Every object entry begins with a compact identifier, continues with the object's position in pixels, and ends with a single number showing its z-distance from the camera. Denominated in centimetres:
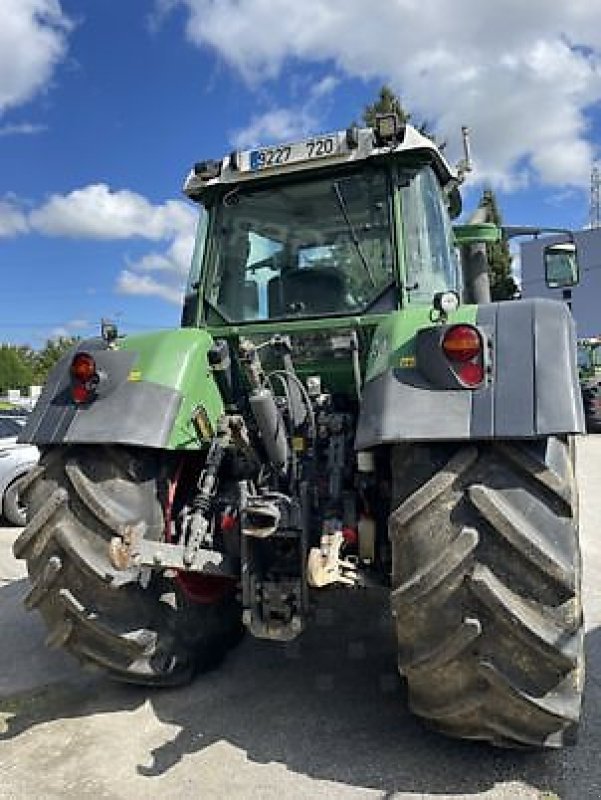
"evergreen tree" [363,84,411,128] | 1583
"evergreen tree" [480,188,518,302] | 2495
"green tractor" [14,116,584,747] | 269
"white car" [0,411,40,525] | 899
